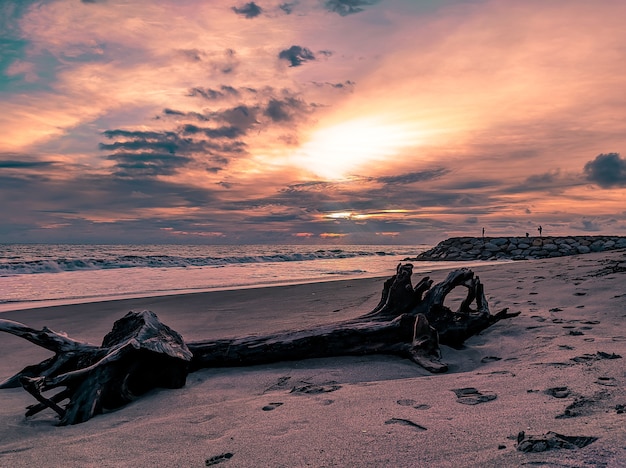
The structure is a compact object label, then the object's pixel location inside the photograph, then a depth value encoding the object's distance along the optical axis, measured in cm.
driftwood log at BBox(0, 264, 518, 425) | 372
